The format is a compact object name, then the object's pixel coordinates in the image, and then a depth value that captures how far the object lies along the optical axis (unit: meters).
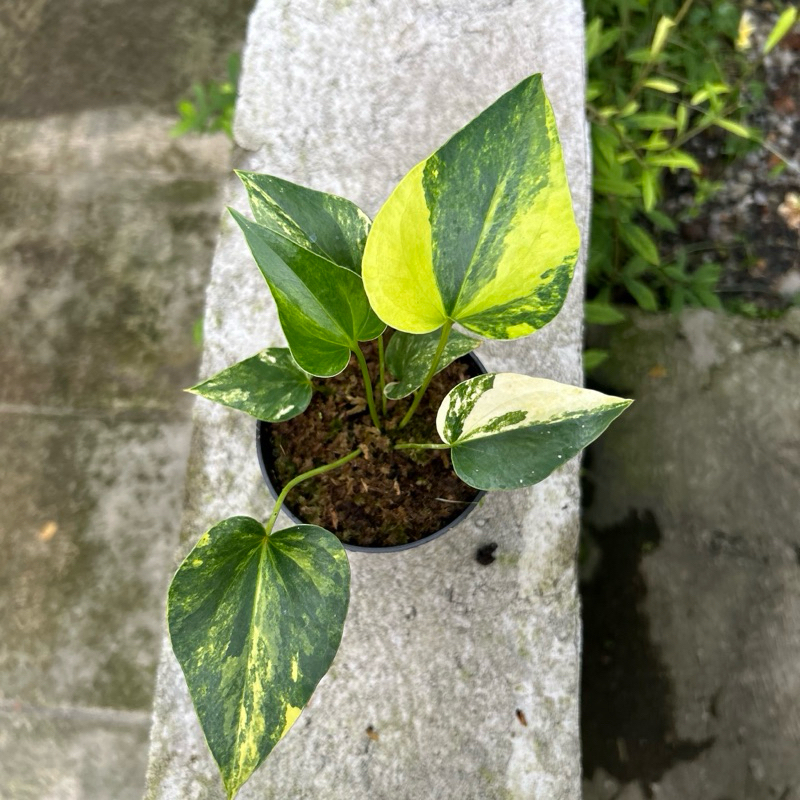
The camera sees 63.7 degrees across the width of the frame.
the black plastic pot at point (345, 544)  0.64
